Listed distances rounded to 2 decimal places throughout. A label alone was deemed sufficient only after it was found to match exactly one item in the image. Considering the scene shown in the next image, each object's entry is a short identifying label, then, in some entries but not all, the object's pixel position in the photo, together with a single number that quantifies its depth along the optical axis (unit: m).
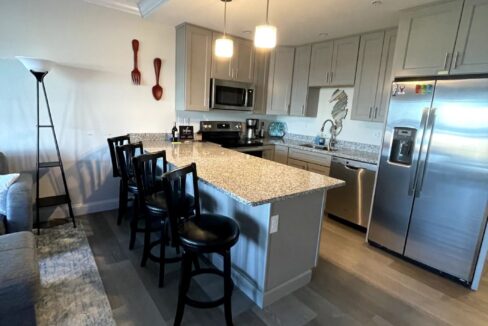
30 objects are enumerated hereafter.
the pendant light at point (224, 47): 2.24
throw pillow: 2.08
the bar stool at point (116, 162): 2.91
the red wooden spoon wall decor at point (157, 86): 3.52
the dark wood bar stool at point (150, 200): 2.04
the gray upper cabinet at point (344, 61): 3.46
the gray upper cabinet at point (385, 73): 3.11
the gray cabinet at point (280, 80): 4.26
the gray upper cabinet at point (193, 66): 3.46
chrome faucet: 4.08
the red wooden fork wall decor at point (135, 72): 3.32
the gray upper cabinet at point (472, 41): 2.14
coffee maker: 4.57
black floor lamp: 2.48
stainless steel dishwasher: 3.19
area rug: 1.76
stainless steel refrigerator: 2.21
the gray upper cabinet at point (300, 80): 4.07
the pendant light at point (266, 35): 1.85
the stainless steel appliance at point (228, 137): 4.05
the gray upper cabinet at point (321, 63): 3.76
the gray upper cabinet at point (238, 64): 3.77
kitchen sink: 3.82
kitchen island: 1.80
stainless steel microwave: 3.81
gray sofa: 1.34
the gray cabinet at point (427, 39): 2.31
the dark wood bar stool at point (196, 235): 1.56
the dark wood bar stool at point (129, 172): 2.45
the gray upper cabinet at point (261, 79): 4.18
